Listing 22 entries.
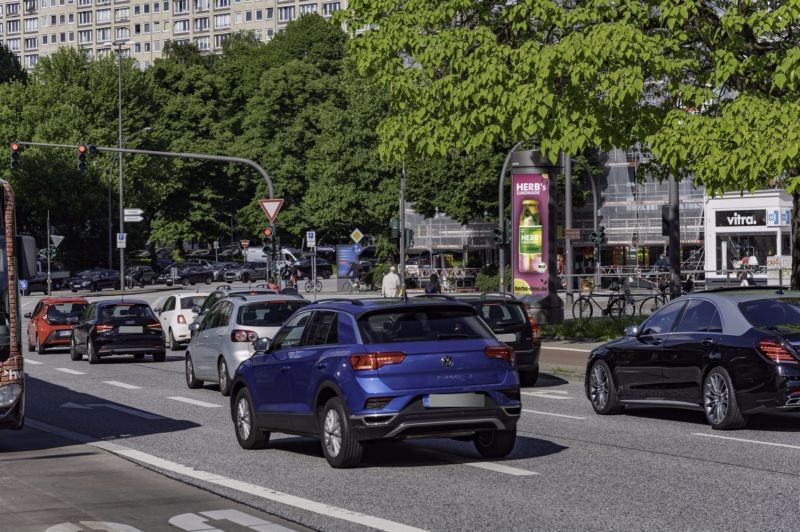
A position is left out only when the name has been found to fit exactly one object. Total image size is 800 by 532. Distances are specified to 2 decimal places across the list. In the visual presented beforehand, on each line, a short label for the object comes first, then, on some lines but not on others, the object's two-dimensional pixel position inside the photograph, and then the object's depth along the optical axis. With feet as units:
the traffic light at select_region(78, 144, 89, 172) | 146.67
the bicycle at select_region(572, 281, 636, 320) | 127.44
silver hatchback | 70.38
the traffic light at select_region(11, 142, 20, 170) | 144.77
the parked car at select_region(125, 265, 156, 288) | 279.08
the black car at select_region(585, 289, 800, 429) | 46.78
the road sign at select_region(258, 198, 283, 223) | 125.70
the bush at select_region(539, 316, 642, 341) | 103.71
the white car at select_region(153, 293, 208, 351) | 117.88
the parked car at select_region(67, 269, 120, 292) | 260.62
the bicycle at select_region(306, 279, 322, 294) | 232.32
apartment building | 561.84
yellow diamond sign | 198.29
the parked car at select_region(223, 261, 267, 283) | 288.10
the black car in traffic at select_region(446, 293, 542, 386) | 72.90
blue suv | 38.19
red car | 119.03
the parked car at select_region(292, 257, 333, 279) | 281.95
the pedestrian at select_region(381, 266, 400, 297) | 126.62
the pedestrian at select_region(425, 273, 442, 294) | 173.19
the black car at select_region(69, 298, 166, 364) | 101.14
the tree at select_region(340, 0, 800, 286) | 70.69
